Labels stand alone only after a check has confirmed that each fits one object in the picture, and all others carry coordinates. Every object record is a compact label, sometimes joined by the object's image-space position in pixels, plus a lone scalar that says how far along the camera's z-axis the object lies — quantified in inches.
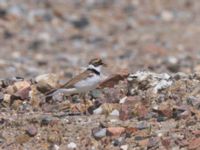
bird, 701.9
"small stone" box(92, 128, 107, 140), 659.4
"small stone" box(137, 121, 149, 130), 666.2
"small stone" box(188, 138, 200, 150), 623.2
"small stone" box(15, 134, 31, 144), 671.8
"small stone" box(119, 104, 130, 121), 692.1
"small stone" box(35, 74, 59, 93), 767.1
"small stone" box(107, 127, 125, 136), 660.1
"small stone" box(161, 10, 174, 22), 1764.0
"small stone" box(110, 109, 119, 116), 700.7
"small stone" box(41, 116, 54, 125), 685.9
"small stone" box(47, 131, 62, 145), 663.8
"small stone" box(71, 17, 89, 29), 1658.5
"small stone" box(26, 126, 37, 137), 676.1
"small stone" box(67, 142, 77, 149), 653.3
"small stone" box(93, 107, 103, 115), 711.1
